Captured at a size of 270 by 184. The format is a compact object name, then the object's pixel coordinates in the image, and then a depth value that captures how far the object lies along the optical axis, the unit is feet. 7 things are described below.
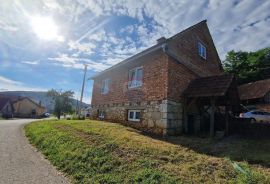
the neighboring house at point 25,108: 116.08
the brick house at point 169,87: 23.89
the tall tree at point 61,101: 61.59
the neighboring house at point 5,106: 107.92
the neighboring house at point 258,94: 51.24
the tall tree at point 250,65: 68.61
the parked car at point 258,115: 40.98
